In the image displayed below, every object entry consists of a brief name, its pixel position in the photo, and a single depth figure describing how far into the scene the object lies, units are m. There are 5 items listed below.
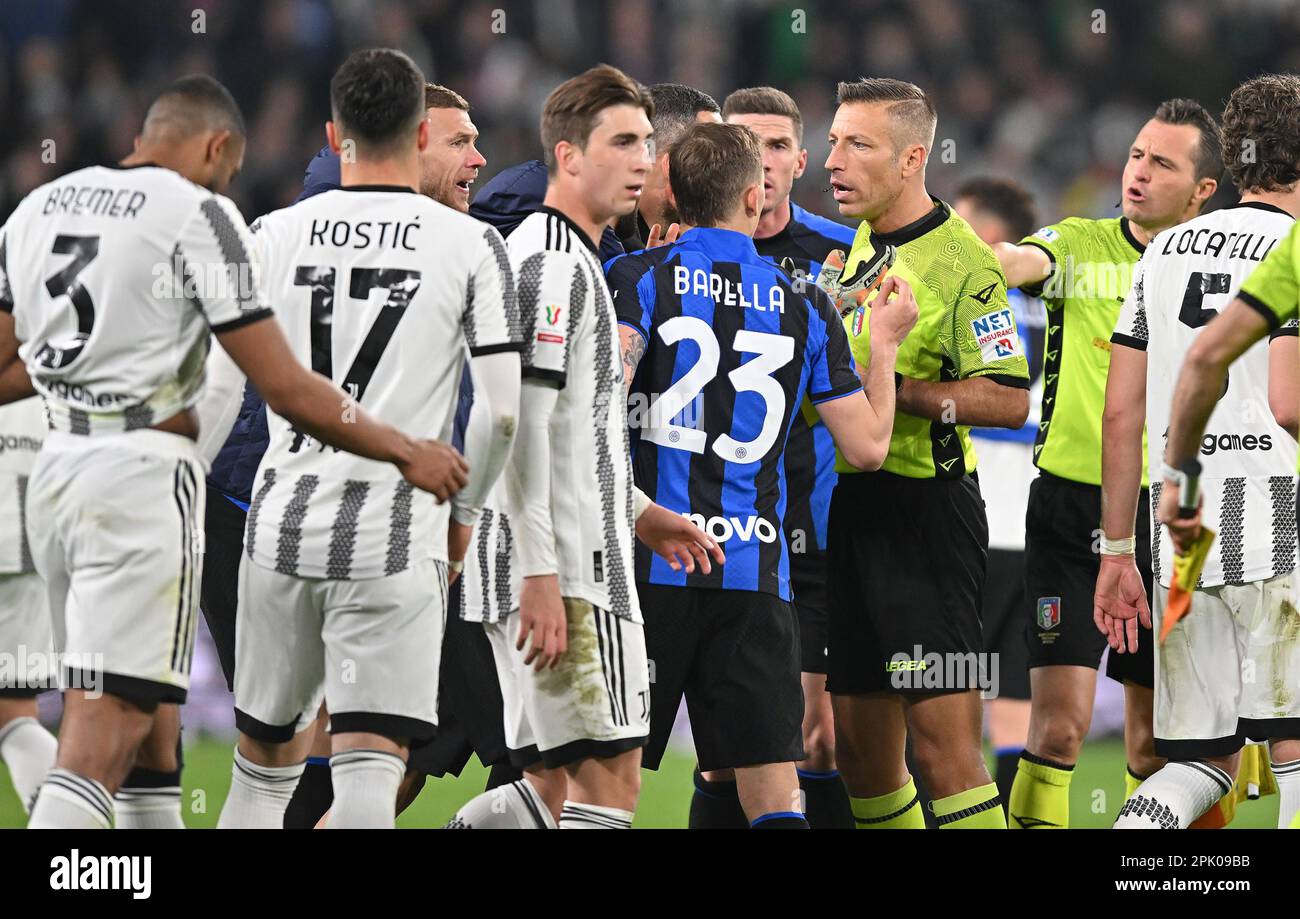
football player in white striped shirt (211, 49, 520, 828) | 7.26
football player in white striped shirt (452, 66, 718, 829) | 7.54
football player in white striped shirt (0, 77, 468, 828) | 6.93
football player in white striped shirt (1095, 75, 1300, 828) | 8.48
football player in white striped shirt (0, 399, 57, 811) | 8.87
